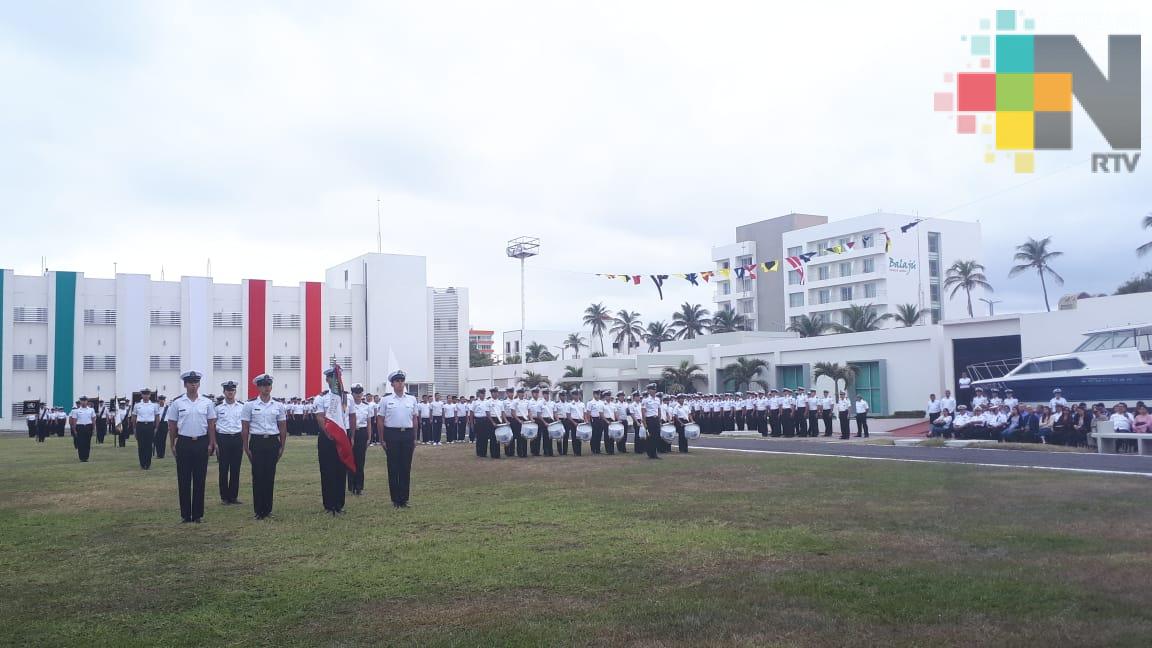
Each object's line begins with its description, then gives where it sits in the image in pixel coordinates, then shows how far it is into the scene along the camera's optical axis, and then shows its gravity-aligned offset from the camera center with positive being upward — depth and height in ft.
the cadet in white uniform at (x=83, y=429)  81.25 -3.01
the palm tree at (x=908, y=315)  226.17 +15.77
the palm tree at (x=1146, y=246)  137.59 +18.91
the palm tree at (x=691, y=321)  280.51 +18.71
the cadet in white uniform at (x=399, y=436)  42.45 -2.21
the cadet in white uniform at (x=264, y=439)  39.47 -2.10
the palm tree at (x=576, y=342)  344.08 +15.94
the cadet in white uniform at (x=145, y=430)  69.92 -2.77
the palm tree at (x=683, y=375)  185.47 +1.56
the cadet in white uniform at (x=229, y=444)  42.83 -2.43
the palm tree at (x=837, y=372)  152.66 +1.33
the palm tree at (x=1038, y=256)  211.41 +27.34
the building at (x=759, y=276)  283.18 +33.57
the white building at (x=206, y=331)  183.73 +12.74
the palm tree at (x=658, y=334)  293.64 +15.70
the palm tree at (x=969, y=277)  240.12 +26.02
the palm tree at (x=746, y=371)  174.13 +1.98
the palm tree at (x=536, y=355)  273.95 +9.22
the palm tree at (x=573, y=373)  207.69 +2.69
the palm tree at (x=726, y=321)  257.75 +17.10
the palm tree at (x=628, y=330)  313.53 +18.30
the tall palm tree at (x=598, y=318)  329.31 +23.65
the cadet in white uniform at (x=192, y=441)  39.14 -2.09
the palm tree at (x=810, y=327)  212.23 +12.27
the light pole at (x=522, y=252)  274.36 +39.87
